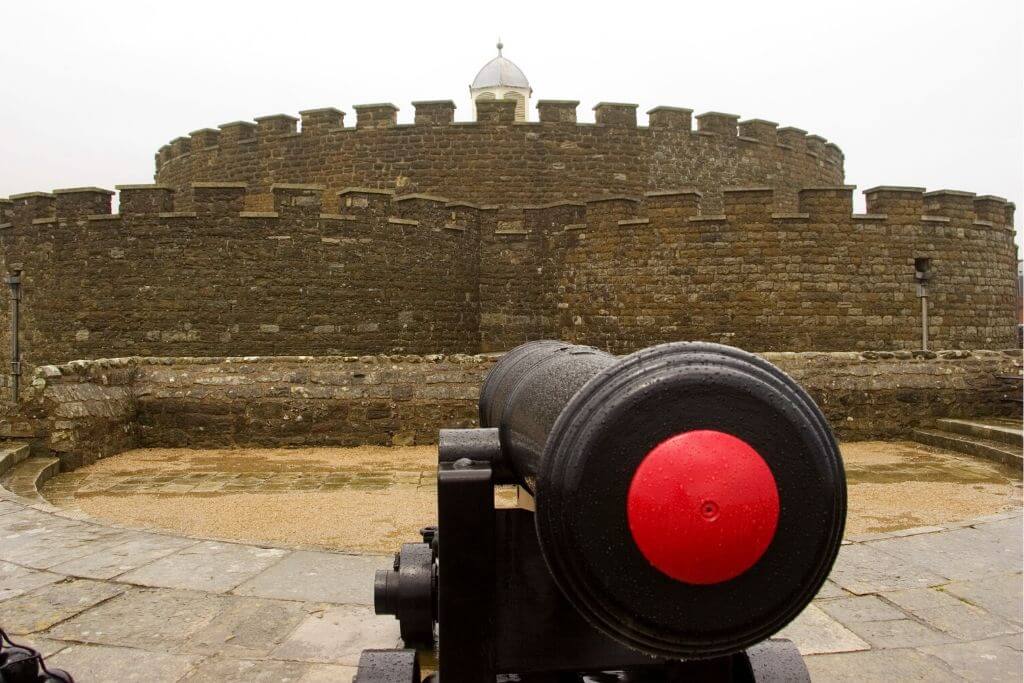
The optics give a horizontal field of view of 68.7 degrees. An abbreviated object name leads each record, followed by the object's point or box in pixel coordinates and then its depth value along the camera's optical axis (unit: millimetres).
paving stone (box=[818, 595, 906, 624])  3197
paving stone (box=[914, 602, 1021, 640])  3035
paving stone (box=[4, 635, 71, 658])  2766
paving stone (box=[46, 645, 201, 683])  2566
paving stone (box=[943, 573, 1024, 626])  3266
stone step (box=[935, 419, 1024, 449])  7717
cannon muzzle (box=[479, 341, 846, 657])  1335
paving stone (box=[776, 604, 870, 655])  2893
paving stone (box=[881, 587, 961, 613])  3316
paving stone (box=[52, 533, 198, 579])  3654
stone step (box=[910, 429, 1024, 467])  7398
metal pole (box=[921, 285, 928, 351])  13500
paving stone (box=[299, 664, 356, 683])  2588
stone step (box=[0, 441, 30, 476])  6198
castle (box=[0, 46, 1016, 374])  12859
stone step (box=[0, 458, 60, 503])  5625
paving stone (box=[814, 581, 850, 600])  3439
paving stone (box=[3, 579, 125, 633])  3021
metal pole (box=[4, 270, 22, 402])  13805
